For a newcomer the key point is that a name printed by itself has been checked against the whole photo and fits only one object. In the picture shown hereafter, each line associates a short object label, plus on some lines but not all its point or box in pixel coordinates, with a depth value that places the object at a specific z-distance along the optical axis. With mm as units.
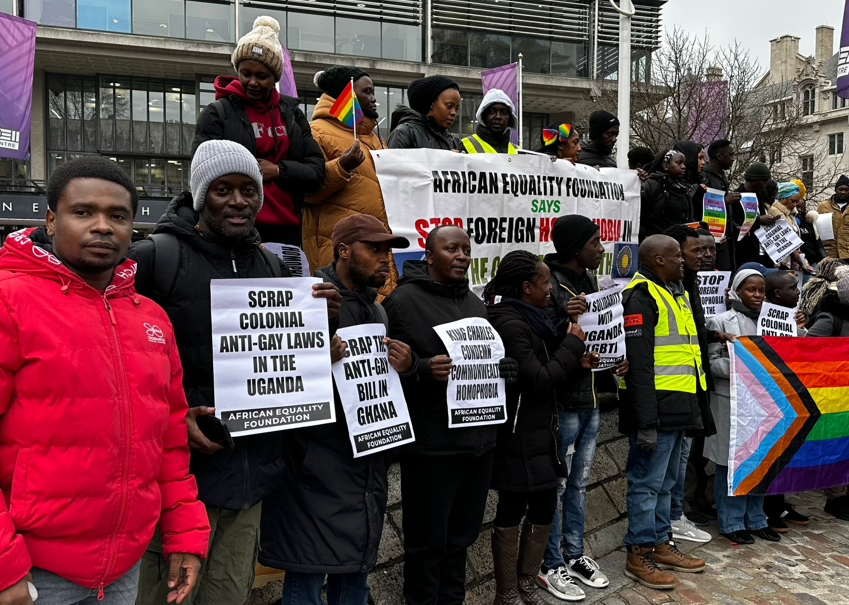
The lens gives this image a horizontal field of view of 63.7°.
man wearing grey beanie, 2713
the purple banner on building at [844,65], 11672
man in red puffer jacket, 1978
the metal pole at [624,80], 11453
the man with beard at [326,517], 3090
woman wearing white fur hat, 4266
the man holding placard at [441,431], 3660
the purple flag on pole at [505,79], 16375
